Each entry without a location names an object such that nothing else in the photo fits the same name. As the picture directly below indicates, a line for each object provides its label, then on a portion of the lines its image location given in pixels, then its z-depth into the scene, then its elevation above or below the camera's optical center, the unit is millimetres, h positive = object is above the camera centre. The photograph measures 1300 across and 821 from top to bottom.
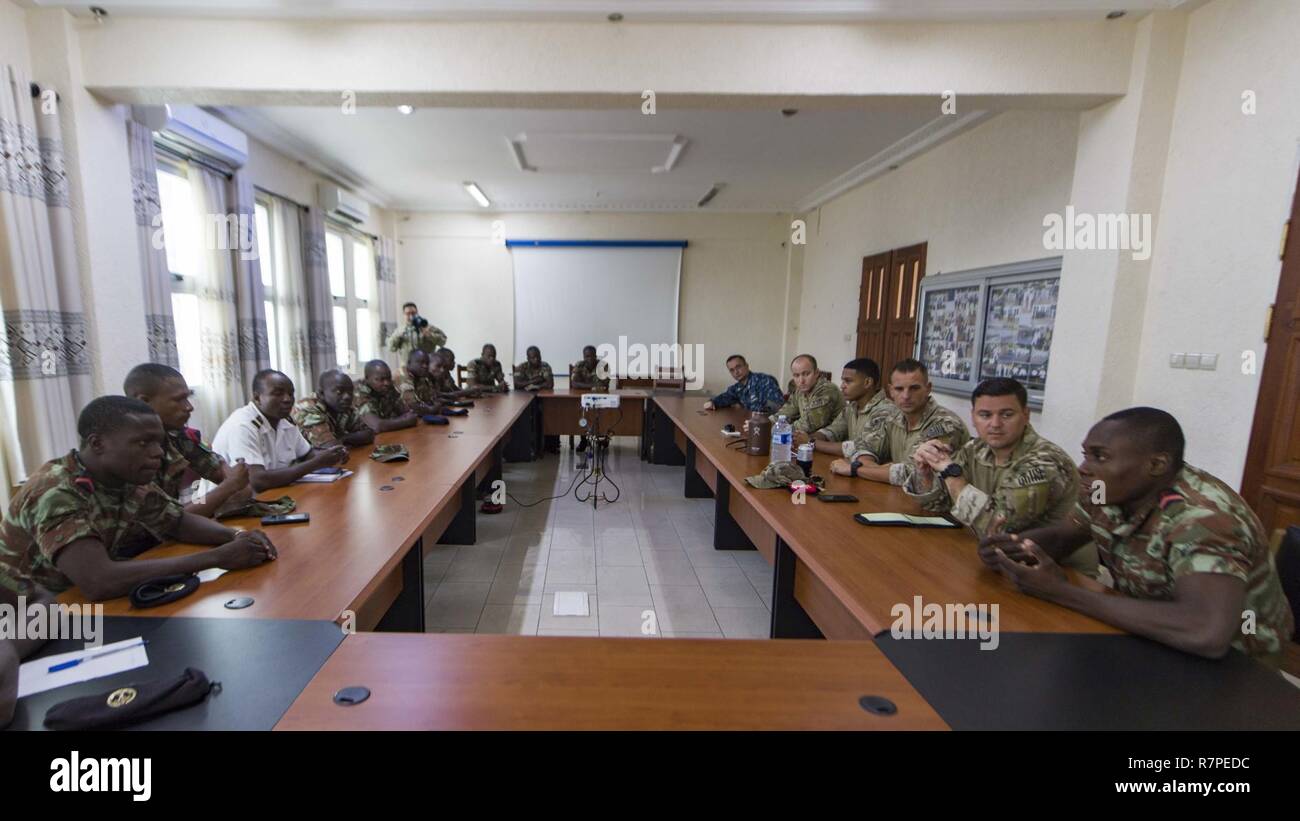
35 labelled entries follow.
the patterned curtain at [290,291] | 5348 +331
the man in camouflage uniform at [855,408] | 3199 -424
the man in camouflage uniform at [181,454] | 1912 -486
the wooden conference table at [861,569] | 1396 -681
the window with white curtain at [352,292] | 6711 +439
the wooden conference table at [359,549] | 1354 -697
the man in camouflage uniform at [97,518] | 1293 -501
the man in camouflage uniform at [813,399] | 4051 -458
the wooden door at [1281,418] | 2189 -285
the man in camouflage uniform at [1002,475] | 1756 -460
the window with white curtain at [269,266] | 5180 +555
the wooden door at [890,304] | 5203 +358
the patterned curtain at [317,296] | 5703 +310
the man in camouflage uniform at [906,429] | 2555 -433
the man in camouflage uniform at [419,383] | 4871 -509
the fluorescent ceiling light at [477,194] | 6750 +1739
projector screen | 8172 +532
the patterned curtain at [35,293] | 2516 +119
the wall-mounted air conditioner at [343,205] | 5980 +1398
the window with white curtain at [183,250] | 4070 +547
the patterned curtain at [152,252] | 3418 +446
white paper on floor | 2762 -1403
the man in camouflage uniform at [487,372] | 6593 -519
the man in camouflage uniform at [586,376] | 6949 -562
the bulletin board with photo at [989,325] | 3642 +123
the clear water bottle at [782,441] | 2754 -524
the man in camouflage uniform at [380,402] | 3824 -547
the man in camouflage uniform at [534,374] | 6605 -543
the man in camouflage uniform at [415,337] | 7035 -118
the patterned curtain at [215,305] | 4277 +144
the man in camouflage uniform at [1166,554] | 1151 -483
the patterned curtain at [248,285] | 4535 +317
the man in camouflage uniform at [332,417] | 3107 -539
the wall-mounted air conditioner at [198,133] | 3408 +1329
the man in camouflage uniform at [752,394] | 5336 -573
